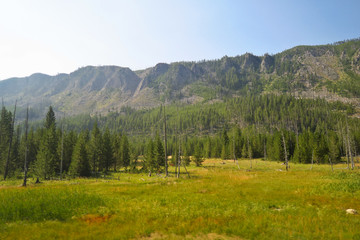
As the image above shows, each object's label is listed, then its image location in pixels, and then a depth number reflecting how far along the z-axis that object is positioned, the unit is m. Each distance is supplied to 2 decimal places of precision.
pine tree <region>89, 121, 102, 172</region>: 61.13
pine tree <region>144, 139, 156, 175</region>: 57.53
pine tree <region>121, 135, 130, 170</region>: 71.50
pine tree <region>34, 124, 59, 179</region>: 44.84
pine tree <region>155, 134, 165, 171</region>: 57.60
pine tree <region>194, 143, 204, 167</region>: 69.69
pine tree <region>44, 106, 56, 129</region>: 73.44
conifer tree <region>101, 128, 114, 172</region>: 65.06
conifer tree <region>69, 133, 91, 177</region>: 48.25
